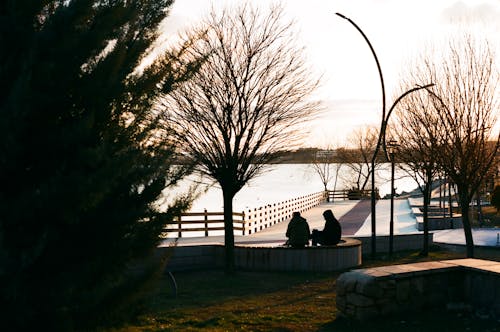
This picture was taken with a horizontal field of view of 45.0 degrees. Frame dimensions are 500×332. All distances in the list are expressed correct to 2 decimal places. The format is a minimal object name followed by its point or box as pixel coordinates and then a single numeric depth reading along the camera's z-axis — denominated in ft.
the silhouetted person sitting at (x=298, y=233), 53.11
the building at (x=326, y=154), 261.65
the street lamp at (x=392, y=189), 66.77
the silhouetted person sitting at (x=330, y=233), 54.34
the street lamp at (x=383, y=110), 60.29
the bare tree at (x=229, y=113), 51.93
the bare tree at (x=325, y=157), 258.57
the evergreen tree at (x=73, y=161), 16.25
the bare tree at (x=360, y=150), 231.50
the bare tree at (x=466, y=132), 56.85
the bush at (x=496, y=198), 101.14
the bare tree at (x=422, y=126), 61.98
